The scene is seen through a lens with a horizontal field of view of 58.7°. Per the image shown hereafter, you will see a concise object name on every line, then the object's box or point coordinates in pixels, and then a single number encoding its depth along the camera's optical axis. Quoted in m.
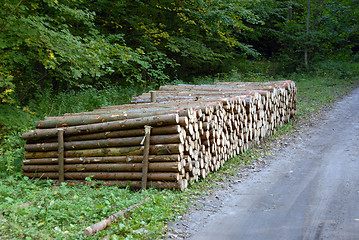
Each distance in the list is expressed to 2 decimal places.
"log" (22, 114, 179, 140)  7.21
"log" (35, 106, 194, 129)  7.72
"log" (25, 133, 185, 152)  7.20
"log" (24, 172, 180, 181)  7.06
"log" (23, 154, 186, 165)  7.14
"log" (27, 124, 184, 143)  7.20
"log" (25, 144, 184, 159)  7.13
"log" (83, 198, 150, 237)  4.85
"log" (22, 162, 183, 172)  7.06
